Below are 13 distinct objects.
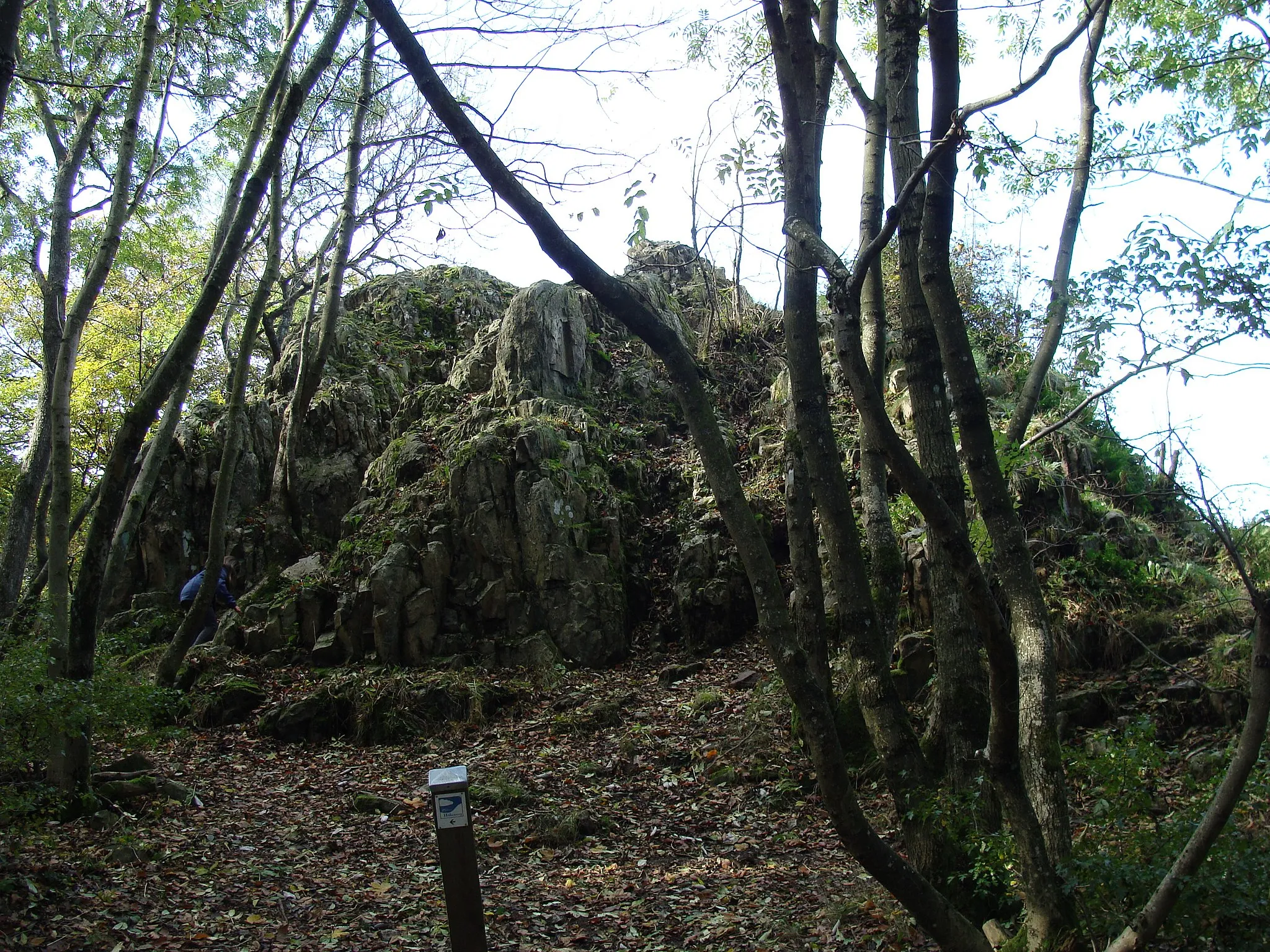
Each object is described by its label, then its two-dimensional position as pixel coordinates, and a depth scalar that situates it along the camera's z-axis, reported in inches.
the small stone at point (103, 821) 260.5
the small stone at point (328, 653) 434.3
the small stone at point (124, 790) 285.6
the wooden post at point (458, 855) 143.7
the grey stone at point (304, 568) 489.4
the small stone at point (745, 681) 379.2
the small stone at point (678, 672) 411.2
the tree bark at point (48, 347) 389.1
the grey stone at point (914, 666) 331.6
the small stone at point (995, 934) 172.2
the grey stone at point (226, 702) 393.7
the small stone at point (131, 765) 308.2
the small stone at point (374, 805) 296.5
